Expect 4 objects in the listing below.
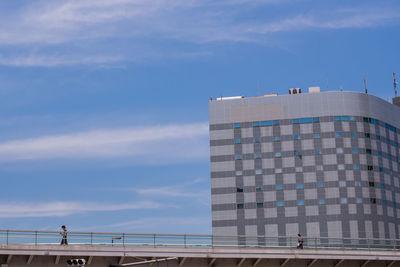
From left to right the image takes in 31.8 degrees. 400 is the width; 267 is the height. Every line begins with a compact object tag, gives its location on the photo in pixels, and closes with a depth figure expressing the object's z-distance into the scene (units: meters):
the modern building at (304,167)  140.50
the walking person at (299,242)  59.68
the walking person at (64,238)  49.81
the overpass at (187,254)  48.47
